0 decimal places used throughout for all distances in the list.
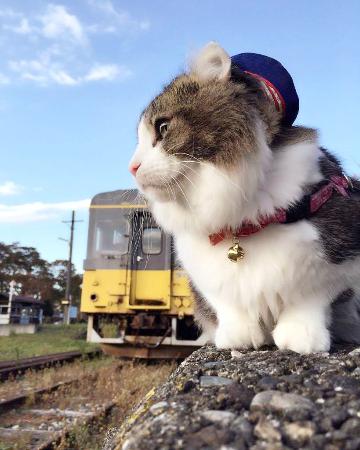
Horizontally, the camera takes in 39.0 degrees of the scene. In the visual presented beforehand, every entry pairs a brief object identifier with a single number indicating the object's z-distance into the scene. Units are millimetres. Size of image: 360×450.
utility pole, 30980
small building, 20391
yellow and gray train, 8703
